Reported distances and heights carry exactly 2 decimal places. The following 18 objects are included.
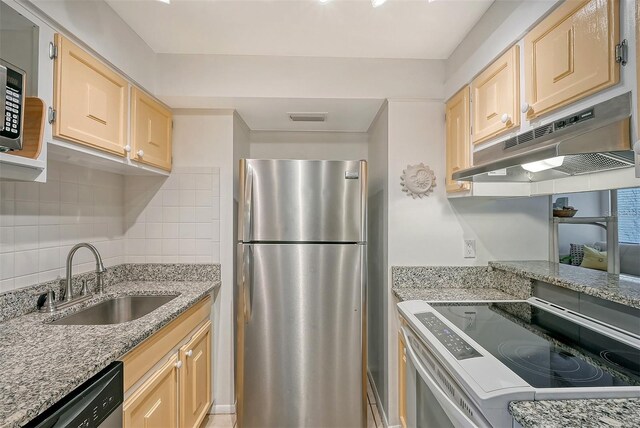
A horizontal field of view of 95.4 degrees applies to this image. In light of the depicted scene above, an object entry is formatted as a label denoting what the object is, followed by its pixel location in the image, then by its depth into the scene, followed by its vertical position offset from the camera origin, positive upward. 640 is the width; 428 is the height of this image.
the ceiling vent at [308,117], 2.20 +0.79
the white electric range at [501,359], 0.79 -0.47
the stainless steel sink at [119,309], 1.51 -0.52
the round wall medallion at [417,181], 1.89 +0.25
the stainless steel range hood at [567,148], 0.78 +0.23
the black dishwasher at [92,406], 0.77 -0.55
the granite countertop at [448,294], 1.66 -0.45
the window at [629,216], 1.41 +0.02
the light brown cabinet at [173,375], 1.15 -0.76
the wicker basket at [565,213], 1.75 +0.04
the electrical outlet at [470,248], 1.90 -0.19
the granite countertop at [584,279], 1.11 -0.27
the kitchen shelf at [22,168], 0.95 +0.17
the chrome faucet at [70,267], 1.46 -0.26
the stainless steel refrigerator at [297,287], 1.81 -0.43
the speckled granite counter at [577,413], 0.66 -0.46
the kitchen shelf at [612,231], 1.47 -0.06
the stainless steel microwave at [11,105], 0.90 +0.36
